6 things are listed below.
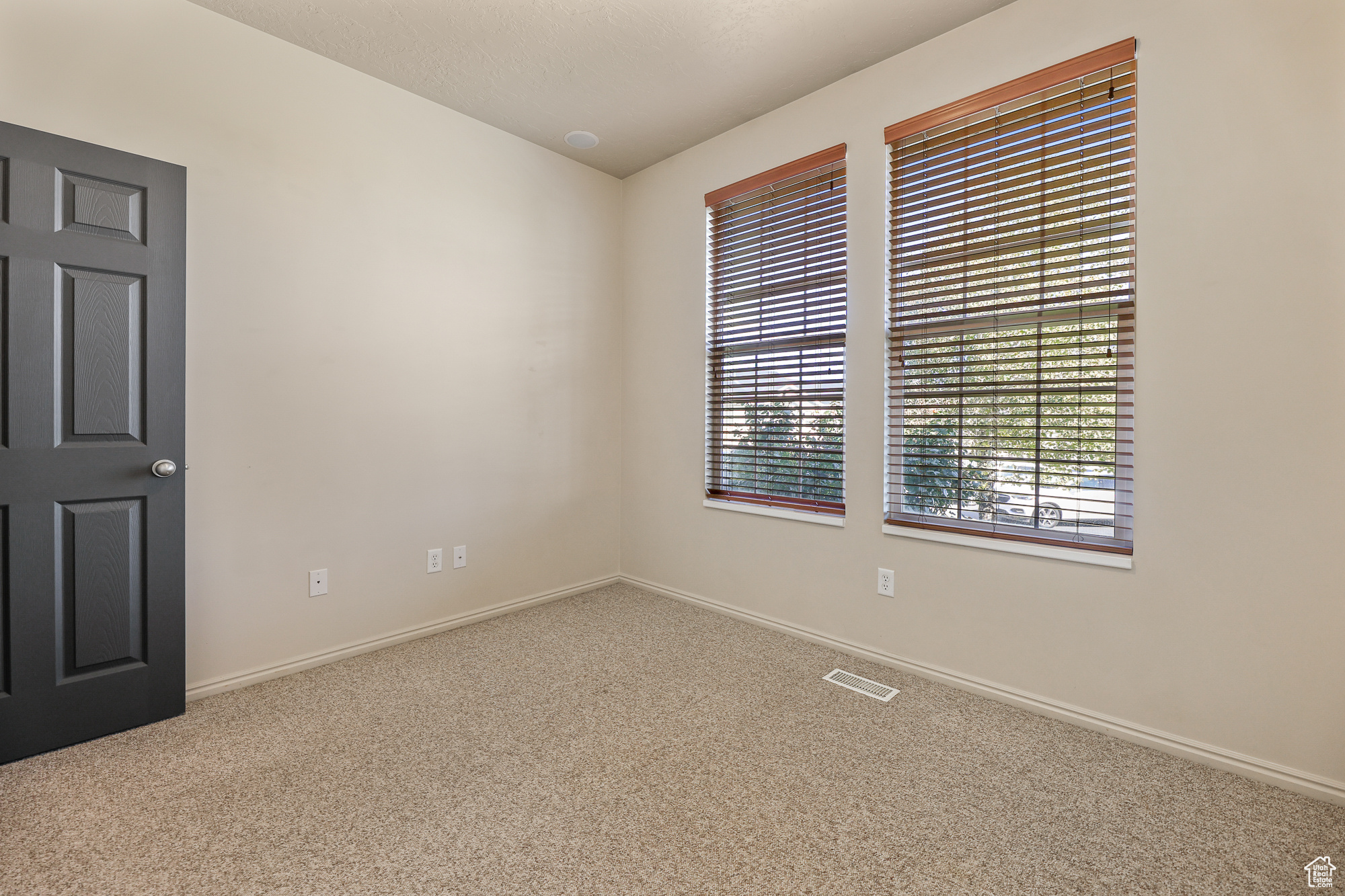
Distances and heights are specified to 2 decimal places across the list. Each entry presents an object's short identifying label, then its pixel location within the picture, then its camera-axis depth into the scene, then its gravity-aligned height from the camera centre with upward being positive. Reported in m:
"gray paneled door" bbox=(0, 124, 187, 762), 1.84 +0.00
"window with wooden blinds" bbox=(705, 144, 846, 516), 2.85 +0.55
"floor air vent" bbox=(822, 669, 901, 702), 2.37 -0.98
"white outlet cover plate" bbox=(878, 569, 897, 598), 2.62 -0.60
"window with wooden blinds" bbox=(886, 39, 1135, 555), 2.07 +0.52
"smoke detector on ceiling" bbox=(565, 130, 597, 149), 3.23 +1.67
